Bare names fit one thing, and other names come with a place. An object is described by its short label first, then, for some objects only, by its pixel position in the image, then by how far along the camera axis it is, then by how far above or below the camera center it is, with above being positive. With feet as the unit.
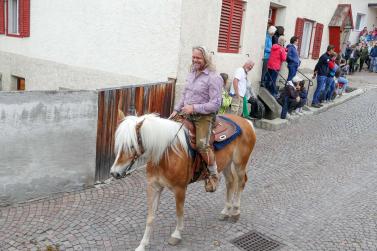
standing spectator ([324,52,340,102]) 43.91 -1.98
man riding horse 15.11 -1.82
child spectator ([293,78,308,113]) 39.35 -3.20
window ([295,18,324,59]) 48.12 +3.06
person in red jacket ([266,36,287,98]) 36.63 +0.22
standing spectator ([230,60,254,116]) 31.27 -2.44
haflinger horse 13.12 -4.12
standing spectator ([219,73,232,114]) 30.25 -3.44
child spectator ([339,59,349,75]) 57.30 +0.02
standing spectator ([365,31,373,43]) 81.16 +6.36
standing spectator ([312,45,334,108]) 42.65 -1.03
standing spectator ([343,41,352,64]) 70.95 +2.51
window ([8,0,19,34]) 42.61 +2.45
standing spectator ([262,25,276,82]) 38.60 +1.03
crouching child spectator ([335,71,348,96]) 51.41 -2.69
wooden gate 21.21 -3.62
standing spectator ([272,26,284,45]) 38.99 +2.71
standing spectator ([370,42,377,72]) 76.57 +1.92
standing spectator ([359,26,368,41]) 82.36 +7.26
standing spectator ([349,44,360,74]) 73.48 +1.72
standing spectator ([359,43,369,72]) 76.48 +2.74
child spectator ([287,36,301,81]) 38.83 +0.36
